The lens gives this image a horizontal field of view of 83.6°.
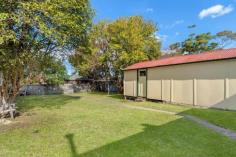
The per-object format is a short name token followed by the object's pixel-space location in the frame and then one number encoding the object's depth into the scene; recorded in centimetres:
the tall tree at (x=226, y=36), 2170
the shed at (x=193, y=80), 731
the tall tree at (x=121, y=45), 1616
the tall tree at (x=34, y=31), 471
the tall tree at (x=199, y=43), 2046
